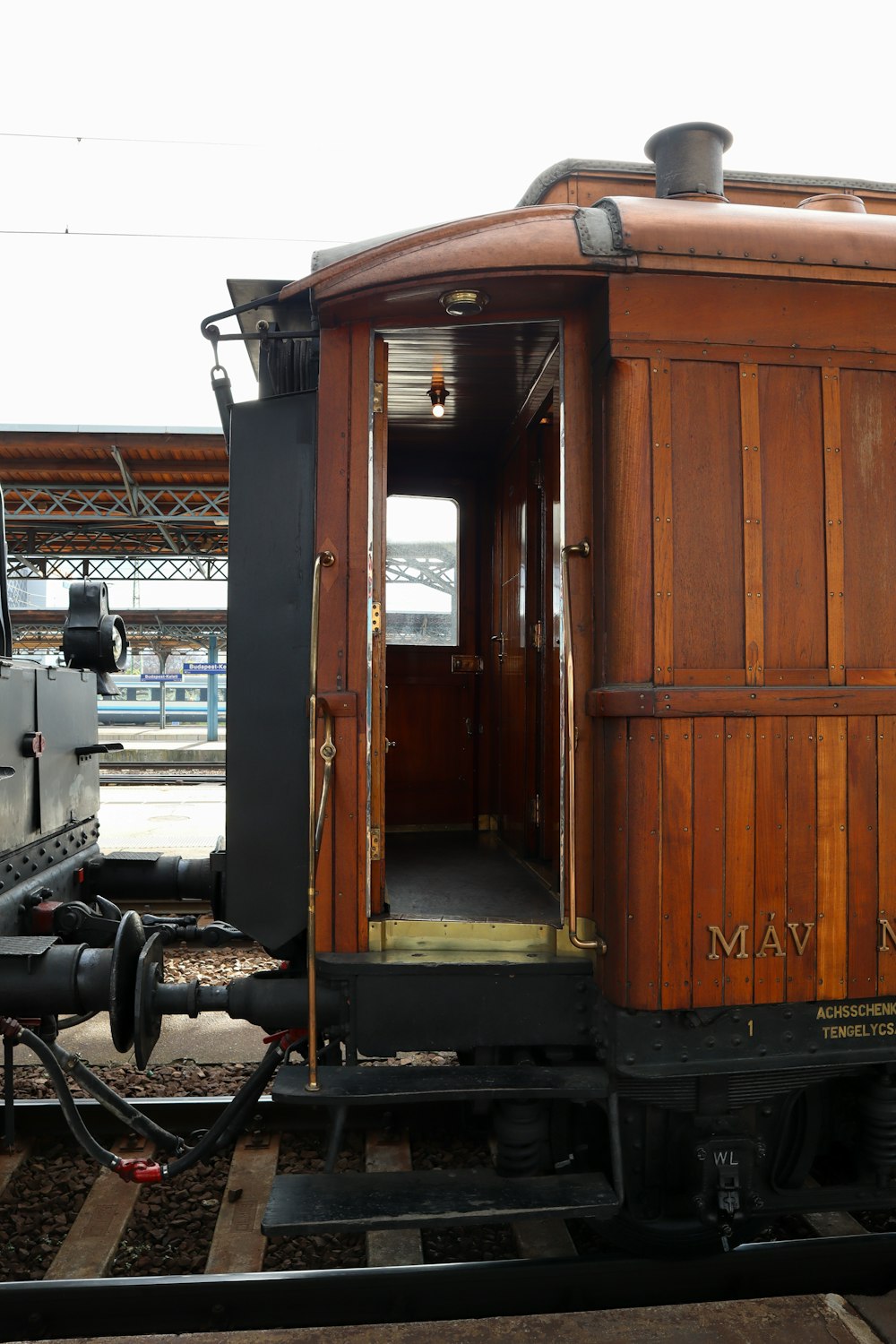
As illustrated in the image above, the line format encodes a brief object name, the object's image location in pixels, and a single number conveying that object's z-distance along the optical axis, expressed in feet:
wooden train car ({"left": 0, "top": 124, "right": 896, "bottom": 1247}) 8.43
